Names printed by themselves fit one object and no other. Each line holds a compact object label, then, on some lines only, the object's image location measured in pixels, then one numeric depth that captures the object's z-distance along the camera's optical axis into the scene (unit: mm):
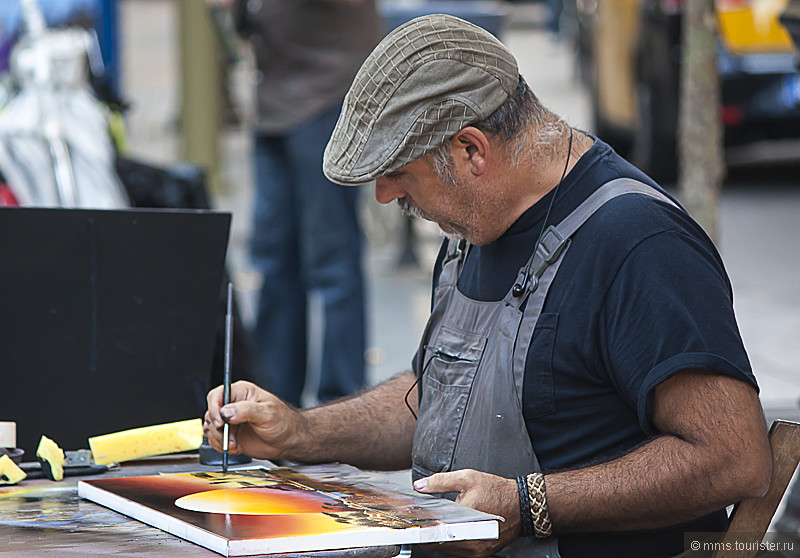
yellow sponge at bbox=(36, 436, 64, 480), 4207
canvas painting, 3172
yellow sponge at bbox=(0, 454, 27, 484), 4105
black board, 4383
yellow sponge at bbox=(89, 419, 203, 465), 4352
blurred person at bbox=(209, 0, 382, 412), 9391
